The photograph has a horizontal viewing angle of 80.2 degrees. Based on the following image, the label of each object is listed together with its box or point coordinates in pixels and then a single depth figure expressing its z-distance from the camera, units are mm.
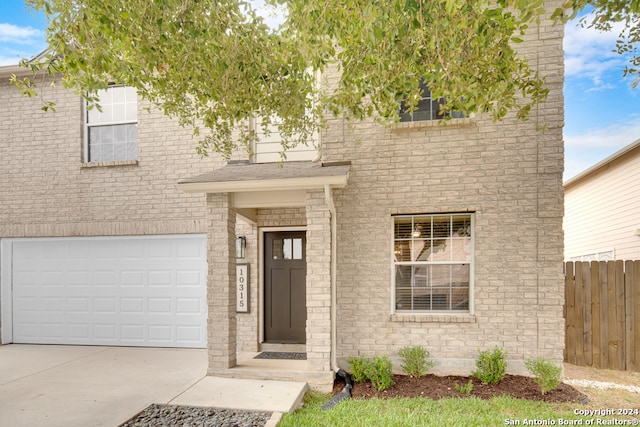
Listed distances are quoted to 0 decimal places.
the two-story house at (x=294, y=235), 5836
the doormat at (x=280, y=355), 6527
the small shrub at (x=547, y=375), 5031
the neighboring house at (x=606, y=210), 9211
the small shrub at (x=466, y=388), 5170
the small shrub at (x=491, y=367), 5488
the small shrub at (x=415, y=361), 5766
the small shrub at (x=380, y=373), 5352
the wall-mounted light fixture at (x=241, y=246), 7125
